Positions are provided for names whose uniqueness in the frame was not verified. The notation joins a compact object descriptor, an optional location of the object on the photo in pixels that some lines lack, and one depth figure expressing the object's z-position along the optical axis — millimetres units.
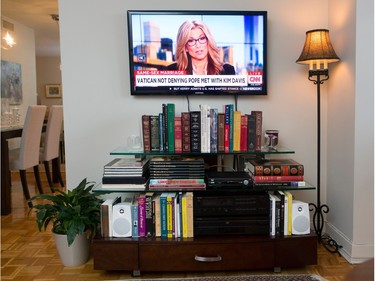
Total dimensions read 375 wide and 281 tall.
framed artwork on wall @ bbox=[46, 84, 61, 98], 8797
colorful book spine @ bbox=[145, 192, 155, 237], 2154
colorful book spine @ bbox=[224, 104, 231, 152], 2262
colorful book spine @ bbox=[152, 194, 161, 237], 2156
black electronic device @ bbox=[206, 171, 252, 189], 2188
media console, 2098
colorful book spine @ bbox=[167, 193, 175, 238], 2152
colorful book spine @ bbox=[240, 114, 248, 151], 2287
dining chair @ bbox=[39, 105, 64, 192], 4547
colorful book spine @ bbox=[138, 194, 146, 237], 2156
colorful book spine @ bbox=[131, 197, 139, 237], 2162
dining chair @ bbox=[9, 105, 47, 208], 3883
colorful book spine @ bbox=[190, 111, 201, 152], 2246
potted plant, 2197
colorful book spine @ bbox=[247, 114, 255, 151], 2281
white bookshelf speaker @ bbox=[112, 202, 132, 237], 2152
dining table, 3457
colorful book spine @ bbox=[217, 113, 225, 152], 2264
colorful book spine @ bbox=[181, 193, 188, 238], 2152
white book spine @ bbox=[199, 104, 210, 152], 2239
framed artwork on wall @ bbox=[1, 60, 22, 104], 5074
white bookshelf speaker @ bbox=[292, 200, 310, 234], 2170
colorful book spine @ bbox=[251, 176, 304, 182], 2189
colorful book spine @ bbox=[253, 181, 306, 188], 2189
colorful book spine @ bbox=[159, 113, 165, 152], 2273
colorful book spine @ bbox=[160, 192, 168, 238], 2154
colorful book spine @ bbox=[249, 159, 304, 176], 2193
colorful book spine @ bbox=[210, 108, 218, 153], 2254
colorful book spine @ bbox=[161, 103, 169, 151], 2262
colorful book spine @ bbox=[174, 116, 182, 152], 2260
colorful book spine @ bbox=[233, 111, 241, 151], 2273
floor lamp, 2309
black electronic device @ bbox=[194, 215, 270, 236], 2160
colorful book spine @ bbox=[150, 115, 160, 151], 2287
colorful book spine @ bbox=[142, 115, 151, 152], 2285
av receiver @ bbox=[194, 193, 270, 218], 2150
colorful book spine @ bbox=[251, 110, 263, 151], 2279
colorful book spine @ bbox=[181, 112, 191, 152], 2250
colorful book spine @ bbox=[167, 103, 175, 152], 2244
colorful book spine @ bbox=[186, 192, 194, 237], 2145
